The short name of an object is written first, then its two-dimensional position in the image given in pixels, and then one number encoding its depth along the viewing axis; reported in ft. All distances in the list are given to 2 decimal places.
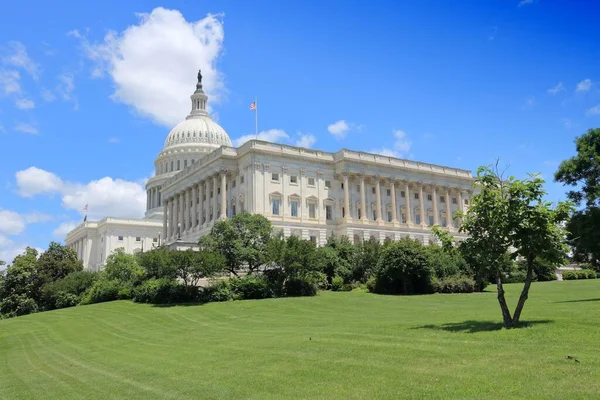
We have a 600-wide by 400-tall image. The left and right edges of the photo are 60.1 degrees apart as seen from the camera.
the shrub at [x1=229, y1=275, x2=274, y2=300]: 164.35
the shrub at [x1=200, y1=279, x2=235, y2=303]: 161.68
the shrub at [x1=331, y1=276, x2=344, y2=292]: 192.85
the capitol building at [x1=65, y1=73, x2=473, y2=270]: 286.87
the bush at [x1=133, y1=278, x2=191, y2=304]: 165.99
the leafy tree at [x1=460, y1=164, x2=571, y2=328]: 67.15
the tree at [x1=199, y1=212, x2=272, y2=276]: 181.16
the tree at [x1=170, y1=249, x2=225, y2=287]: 164.96
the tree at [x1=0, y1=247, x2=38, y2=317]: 231.91
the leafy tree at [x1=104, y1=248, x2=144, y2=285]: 204.96
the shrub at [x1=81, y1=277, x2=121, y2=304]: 195.93
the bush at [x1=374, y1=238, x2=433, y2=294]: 176.55
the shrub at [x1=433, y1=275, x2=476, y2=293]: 176.86
